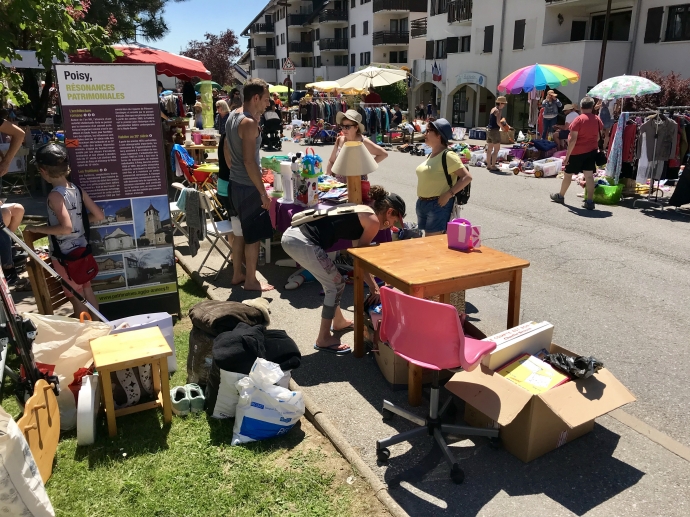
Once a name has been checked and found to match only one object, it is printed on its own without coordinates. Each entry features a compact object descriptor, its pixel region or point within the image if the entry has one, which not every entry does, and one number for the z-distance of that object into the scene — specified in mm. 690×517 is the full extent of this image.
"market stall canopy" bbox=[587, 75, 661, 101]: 12547
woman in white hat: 6324
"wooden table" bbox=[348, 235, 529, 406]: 3588
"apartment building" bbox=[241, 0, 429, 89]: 44503
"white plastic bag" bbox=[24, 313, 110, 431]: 3742
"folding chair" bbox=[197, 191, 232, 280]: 6273
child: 4180
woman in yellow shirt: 5195
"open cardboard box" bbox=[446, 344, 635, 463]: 3006
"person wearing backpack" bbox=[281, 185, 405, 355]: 4160
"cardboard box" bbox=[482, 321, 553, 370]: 3342
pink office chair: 2928
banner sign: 4426
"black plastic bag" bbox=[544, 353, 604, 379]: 3203
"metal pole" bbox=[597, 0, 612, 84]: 19375
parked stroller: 19219
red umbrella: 9742
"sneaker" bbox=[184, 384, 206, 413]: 3619
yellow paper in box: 3189
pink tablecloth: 6074
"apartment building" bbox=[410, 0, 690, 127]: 20531
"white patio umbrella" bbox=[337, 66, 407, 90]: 21844
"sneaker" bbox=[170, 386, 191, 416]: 3584
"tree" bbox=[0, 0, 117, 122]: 4988
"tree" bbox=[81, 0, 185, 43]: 11461
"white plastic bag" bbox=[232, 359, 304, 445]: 3275
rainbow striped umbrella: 15992
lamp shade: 5082
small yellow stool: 3311
